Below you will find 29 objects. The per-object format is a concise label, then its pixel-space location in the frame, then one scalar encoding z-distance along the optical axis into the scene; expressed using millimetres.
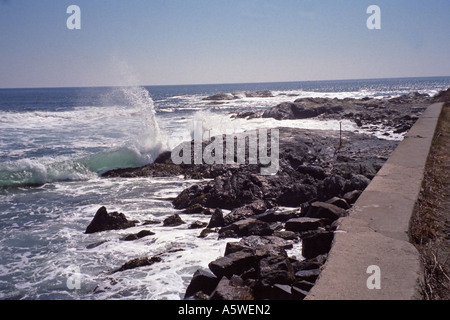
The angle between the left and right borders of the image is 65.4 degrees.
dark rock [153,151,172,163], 12444
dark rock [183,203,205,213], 7450
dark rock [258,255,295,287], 3295
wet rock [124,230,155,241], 6016
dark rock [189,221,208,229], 6410
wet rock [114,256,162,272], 4914
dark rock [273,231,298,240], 4993
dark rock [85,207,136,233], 6578
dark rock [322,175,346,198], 6871
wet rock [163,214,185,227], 6638
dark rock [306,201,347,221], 5098
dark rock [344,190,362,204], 5965
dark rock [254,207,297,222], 6068
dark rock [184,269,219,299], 3715
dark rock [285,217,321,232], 5012
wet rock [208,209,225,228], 6262
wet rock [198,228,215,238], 5821
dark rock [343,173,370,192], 6699
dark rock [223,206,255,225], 6319
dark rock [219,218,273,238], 5379
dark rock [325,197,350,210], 5570
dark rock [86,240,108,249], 5843
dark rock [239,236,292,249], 4504
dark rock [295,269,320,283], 3299
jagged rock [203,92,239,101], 59981
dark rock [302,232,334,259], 3963
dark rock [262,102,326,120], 26000
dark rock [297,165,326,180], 8758
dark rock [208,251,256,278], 3779
